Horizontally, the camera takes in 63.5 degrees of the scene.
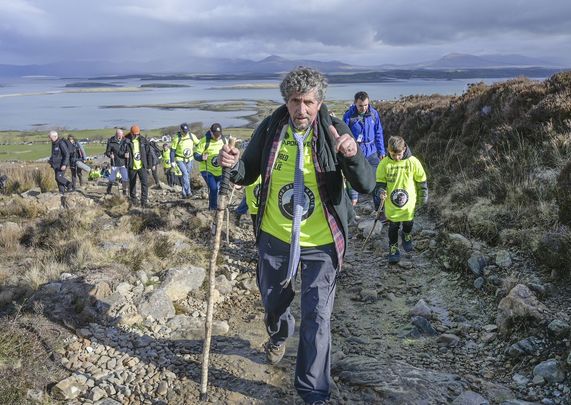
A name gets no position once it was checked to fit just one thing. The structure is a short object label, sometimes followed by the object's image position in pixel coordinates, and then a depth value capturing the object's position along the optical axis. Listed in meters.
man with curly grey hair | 3.29
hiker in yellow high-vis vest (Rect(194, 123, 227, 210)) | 9.86
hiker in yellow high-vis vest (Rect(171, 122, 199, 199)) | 14.12
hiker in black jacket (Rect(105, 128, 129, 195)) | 13.80
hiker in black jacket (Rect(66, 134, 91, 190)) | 15.55
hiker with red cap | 12.52
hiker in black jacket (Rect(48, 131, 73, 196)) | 14.56
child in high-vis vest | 6.78
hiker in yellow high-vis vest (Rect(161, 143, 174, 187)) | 18.56
